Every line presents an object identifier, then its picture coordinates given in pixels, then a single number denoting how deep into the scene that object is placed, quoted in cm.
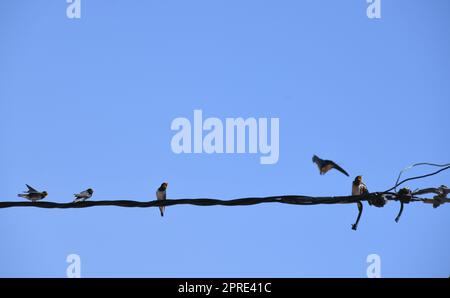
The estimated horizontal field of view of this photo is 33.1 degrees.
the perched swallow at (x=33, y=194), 1219
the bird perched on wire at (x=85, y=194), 1004
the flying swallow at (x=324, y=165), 853
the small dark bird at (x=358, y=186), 974
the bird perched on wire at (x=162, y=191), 1303
